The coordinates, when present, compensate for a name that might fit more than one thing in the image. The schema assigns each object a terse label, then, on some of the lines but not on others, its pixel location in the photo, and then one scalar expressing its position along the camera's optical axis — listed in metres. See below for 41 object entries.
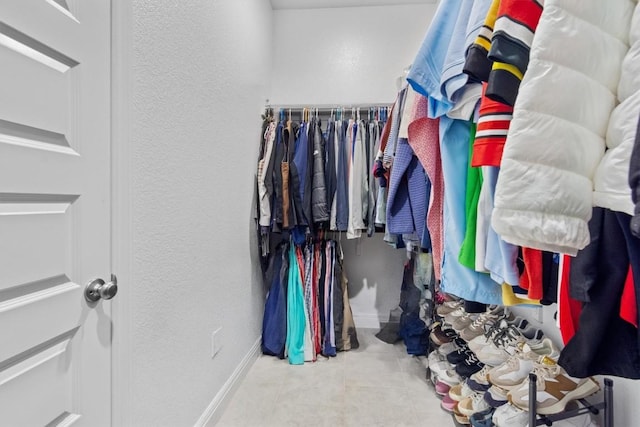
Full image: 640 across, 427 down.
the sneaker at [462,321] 1.54
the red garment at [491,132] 0.60
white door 0.57
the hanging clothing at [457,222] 0.84
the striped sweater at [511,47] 0.55
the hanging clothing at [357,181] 2.05
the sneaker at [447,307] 1.72
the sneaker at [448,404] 1.49
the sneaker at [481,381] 1.28
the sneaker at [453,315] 1.61
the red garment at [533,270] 0.66
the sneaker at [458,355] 1.56
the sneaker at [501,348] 1.25
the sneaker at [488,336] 1.35
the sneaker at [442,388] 1.59
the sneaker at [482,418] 1.22
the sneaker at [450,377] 1.56
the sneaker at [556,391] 0.97
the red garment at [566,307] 0.64
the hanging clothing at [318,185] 2.03
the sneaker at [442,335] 1.72
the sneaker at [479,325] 1.45
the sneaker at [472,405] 1.29
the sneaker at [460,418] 1.38
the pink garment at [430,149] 0.97
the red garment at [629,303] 0.52
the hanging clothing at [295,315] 2.00
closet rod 2.23
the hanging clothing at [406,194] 1.16
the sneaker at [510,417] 1.05
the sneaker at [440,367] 1.63
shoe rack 0.91
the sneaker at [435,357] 1.72
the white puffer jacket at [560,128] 0.48
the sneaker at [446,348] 1.66
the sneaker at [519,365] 1.09
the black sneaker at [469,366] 1.48
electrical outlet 1.39
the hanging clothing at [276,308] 2.05
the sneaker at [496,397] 1.13
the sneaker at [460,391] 1.42
